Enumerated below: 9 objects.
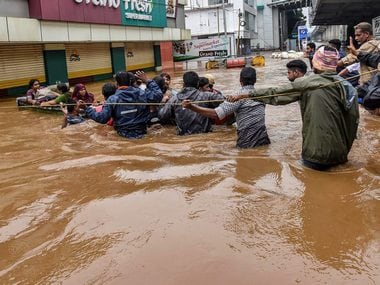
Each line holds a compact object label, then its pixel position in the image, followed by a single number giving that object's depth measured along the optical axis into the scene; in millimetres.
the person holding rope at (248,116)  5744
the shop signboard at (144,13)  24000
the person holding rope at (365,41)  7102
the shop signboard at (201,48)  35750
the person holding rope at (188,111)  6863
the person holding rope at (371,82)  6473
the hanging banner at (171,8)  30406
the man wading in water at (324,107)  4387
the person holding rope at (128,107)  6980
